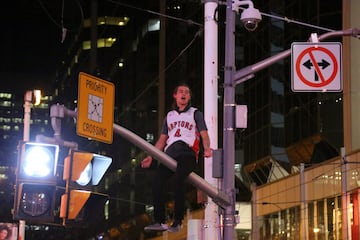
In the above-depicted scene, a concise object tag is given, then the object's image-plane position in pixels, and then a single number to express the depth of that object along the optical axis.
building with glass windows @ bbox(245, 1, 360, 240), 26.14
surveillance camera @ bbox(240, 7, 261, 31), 11.41
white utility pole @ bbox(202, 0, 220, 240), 11.21
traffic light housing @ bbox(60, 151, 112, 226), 8.32
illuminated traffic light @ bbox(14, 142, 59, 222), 8.19
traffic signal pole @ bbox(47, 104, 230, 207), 9.17
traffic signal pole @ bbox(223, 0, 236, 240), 10.47
